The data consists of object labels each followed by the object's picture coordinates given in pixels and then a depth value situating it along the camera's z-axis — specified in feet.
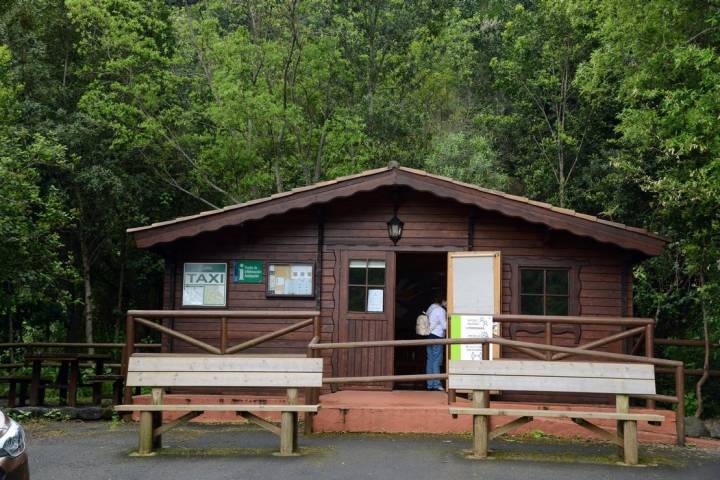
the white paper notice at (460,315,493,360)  44.11
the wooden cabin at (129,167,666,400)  44.86
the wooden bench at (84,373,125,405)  48.37
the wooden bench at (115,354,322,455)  29.68
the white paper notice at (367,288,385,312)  45.65
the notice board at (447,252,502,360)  44.11
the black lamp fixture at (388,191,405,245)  45.39
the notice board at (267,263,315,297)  45.73
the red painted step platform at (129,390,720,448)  37.11
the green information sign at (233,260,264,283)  45.75
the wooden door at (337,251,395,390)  45.37
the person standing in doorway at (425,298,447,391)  47.21
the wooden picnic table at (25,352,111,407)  47.80
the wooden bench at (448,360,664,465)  29.04
